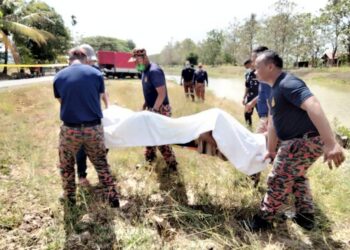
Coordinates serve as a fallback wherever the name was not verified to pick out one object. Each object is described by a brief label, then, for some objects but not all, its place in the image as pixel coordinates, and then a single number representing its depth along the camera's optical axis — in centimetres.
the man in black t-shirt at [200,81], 1335
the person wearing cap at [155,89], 460
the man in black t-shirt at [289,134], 279
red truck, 3120
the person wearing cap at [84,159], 435
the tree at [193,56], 8579
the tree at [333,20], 4400
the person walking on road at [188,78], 1403
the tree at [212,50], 8388
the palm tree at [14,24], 2019
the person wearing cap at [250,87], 700
